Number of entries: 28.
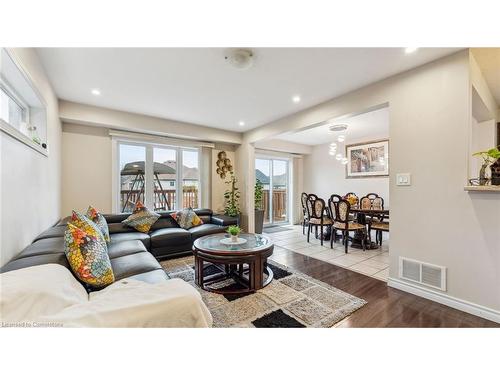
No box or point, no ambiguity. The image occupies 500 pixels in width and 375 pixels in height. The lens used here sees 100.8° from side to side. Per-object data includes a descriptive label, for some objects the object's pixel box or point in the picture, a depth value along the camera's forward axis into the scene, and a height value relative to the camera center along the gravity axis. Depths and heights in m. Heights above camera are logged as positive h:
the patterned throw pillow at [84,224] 1.76 -0.33
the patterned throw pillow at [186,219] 3.80 -0.59
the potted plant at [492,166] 1.73 +0.19
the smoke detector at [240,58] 1.93 +1.24
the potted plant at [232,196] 4.90 -0.22
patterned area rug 1.72 -1.12
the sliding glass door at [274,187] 6.50 +0.00
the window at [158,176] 4.02 +0.23
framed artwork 5.10 +0.72
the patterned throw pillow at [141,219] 3.42 -0.53
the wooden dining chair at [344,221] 3.63 -0.63
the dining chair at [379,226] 3.61 -0.70
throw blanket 0.78 -0.48
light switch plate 2.22 +0.08
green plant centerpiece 2.54 -0.55
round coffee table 2.16 -0.78
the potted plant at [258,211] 5.09 -0.60
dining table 3.77 -0.64
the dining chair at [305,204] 4.67 -0.39
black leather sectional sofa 1.38 -0.70
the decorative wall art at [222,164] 4.96 +0.56
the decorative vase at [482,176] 1.83 +0.10
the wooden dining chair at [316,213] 4.12 -0.55
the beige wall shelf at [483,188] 1.67 -0.01
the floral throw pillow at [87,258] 1.39 -0.49
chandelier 4.41 +1.29
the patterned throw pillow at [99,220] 2.62 -0.43
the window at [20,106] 1.45 +0.80
